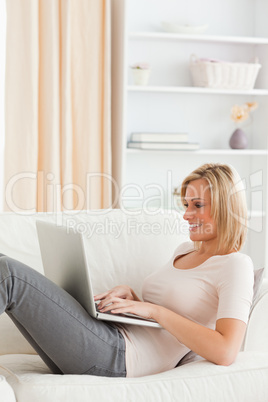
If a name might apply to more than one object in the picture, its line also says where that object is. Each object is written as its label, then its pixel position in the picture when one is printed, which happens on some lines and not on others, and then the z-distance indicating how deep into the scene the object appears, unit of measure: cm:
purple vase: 359
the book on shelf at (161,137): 337
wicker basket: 341
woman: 159
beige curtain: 315
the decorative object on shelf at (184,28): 342
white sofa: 152
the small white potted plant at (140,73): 338
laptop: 161
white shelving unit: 356
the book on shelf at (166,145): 337
